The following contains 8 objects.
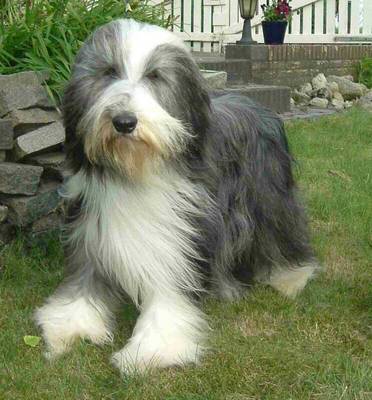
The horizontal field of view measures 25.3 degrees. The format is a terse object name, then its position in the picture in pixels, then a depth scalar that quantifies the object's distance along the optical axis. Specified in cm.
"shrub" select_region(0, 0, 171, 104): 433
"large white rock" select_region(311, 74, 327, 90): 949
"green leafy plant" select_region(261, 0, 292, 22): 957
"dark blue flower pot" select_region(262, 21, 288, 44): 942
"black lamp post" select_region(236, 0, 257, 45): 912
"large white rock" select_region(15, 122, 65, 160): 402
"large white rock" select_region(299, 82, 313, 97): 941
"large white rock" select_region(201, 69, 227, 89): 578
